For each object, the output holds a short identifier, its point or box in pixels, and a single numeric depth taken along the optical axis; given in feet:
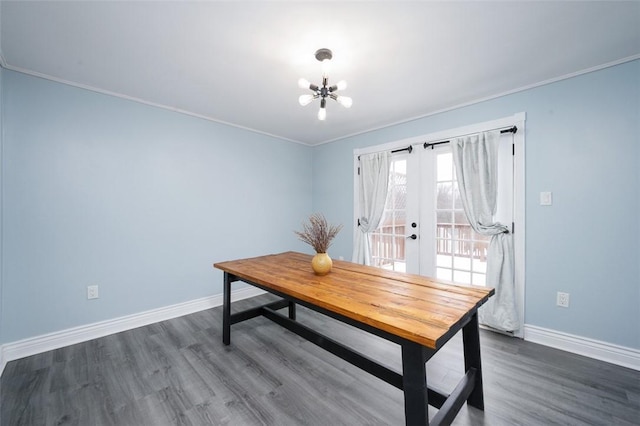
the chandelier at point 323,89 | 6.16
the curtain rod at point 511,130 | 8.18
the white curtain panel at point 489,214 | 8.23
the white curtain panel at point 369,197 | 11.60
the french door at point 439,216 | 8.32
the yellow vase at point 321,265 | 6.31
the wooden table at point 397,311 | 3.44
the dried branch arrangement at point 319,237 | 6.56
